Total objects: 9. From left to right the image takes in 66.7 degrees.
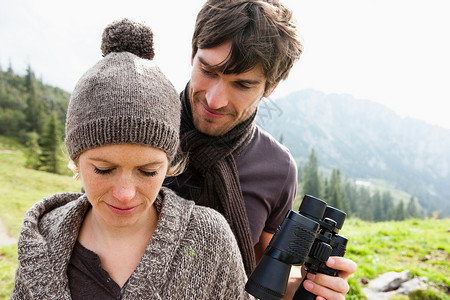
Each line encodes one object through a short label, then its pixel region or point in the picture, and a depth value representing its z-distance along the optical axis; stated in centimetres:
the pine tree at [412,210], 6570
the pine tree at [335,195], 4147
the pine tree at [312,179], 4372
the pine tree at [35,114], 3622
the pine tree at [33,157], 2477
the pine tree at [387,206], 6856
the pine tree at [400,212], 5684
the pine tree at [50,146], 2492
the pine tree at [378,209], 7050
